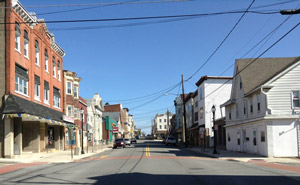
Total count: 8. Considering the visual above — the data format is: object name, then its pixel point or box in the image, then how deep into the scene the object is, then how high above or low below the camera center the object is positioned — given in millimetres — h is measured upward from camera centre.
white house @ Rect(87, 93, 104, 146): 61506 +877
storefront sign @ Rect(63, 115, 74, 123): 36959 +132
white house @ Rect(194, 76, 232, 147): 49469 +2956
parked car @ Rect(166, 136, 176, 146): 55406 -3789
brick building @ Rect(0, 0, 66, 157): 24688 +3204
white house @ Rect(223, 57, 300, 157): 25523 +602
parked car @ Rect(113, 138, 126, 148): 50906 -3619
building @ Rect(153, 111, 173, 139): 160000 -2338
